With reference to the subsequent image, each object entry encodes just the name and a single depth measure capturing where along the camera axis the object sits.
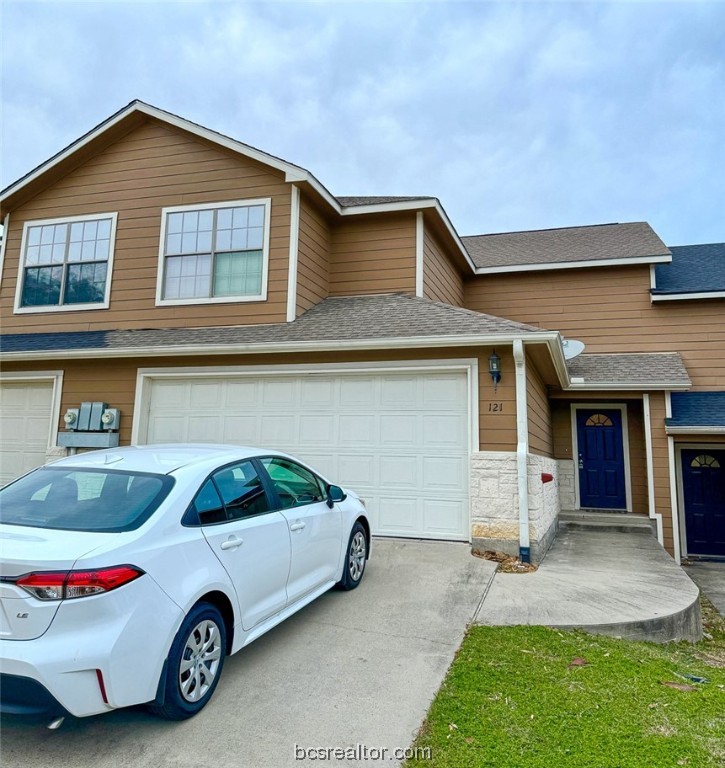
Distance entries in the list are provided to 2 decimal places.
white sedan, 2.31
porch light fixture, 6.49
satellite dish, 9.98
